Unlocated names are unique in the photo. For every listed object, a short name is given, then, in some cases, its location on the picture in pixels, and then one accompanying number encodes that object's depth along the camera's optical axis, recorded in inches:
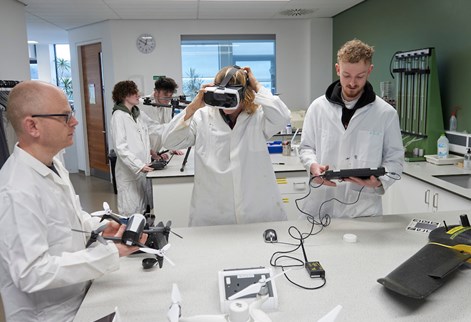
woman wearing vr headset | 78.9
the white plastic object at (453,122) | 131.1
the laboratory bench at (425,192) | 103.0
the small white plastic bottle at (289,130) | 193.3
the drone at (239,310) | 37.5
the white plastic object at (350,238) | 65.2
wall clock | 234.1
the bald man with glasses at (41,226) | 43.9
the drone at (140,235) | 50.4
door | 254.7
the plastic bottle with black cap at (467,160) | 119.4
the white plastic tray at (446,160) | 126.9
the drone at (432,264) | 48.1
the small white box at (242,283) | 46.9
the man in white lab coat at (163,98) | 154.8
